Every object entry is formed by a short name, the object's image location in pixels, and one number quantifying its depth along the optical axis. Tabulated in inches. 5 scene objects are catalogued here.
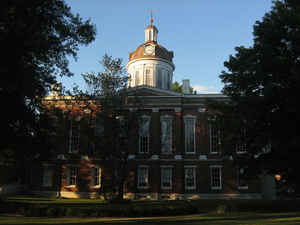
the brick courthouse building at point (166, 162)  1330.0
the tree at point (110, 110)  1070.4
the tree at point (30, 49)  600.4
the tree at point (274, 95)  797.9
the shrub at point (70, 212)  728.3
